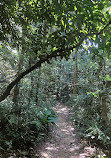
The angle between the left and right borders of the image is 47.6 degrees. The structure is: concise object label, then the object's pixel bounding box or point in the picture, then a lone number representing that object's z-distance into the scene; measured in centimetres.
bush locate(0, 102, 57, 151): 500
